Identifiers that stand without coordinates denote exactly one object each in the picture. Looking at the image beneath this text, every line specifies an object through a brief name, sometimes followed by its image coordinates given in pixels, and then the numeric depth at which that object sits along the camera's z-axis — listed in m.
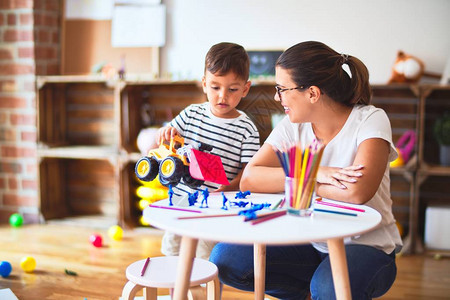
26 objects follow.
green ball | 3.29
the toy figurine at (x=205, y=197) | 1.28
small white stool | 1.38
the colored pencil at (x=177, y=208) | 1.22
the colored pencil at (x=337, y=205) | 1.26
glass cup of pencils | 1.16
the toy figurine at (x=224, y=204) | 1.25
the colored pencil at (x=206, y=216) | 1.14
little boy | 1.71
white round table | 1.00
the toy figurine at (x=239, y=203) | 1.28
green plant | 2.80
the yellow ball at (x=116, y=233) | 3.00
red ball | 2.85
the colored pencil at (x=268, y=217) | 1.10
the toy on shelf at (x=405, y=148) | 2.85
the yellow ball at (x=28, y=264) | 2.41
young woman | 1.31
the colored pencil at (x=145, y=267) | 1.43
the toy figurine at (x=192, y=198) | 1.30
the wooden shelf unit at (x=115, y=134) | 2.94
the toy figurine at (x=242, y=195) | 1.41
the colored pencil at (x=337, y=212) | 1.19
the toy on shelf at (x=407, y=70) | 2.80
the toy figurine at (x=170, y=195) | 1.30
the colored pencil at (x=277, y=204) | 1.26
